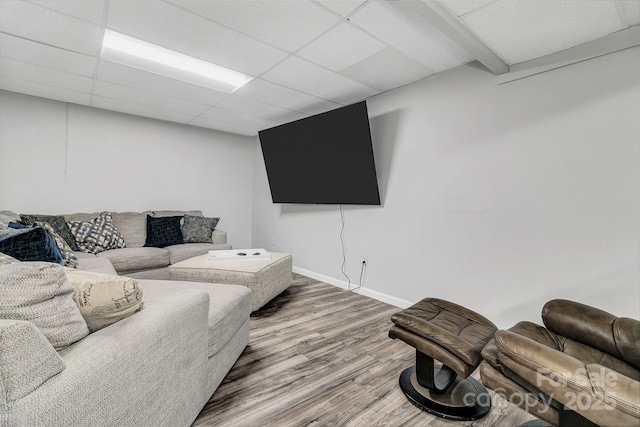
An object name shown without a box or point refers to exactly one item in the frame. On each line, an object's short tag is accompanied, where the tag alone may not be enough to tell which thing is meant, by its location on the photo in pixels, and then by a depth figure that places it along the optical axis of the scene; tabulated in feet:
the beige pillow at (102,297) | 3.54
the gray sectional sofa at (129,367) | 2.40
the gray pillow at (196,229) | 14.23
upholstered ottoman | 9.02
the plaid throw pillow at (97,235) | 11.35
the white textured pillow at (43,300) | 2.74
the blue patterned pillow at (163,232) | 13.30
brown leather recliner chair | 3.08
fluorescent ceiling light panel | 7.93
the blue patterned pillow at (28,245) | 4.50
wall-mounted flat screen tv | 10.46
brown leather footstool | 4.83
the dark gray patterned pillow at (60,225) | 10.73
